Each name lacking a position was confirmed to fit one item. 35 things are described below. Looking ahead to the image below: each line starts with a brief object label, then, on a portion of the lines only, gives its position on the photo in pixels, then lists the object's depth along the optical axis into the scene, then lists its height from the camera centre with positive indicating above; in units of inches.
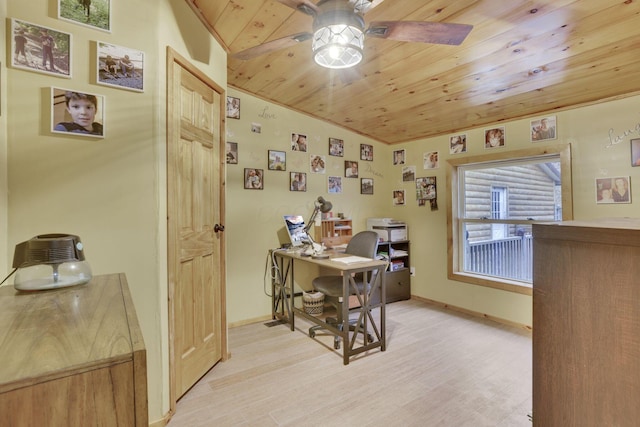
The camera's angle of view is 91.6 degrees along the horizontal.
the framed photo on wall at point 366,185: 167.6 +15.9
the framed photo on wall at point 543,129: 115.0 +31.9
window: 118.6 +2.6
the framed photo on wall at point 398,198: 170.4 +9.2
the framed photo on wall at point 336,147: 155.0 +34.3
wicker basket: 136.5 -39.0
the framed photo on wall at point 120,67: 63.2 +31.2
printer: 157.2 -7.1
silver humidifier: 43.3 -6.7
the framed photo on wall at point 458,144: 142.3 +32.8
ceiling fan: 57.3 +35.7
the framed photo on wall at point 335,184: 155.2 +15.5
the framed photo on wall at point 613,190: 99.3 +7.7
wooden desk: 96.4 -30.6
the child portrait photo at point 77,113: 59.6 +20.4
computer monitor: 133.5 -6.5
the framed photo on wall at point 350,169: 161.3 +24.2
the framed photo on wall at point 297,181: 141.9 +15.7
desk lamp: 115.0 -4.2
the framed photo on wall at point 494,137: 129.3 +32.4
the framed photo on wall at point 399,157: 169.8 +32.0
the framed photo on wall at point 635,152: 97.2 +19.2
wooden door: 74.4 -1.8
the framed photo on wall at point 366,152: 167.6 +34.0
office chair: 110.5 -25.1
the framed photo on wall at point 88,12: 60.2 +40.6
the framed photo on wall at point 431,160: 153.1 +27.2
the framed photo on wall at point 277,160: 136.3 +24.3
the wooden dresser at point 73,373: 20.9 -11.1
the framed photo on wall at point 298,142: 142.5 +34.0
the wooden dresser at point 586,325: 23.6 -9.3
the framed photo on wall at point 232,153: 125.2 +25.4
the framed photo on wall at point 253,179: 129.7 +15.5
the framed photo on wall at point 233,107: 125.4 +43.9
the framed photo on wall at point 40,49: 56.6 +31.4
